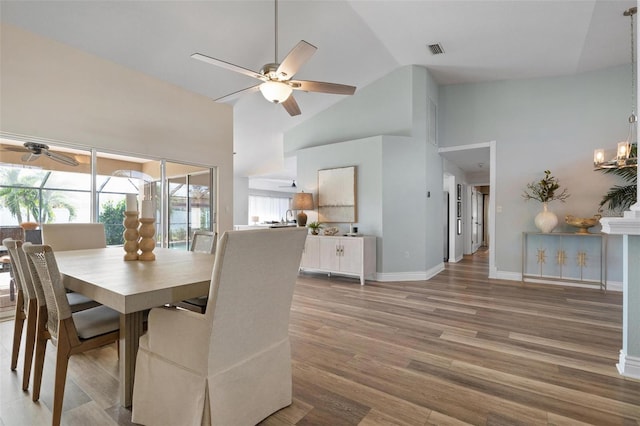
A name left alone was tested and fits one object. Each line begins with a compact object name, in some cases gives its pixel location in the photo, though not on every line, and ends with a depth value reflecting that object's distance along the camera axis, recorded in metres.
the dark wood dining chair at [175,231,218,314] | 2.72
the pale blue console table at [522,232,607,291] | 4.37
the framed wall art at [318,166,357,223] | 5.20
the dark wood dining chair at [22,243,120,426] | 1.44
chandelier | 3.54
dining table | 1.24
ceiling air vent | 4.23
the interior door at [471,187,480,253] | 8.62
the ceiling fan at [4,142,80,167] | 3.20
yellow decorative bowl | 4.24
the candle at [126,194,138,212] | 2.14
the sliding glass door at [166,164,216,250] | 5.05
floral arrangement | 4.51
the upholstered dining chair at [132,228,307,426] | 1.26
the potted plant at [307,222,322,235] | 5.35
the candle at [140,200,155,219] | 2.12
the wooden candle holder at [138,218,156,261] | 2.11
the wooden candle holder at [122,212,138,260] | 2.12
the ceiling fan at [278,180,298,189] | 11.38
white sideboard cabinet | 4.61
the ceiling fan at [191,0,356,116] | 2.27
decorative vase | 4.47
